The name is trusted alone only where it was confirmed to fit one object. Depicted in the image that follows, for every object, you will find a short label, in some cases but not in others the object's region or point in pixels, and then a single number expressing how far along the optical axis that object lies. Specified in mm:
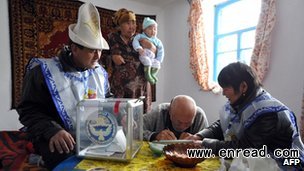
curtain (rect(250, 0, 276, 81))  2168
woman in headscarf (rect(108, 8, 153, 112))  1872
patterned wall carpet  2662
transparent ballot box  772
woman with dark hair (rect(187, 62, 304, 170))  925
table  752
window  2621
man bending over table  1472
